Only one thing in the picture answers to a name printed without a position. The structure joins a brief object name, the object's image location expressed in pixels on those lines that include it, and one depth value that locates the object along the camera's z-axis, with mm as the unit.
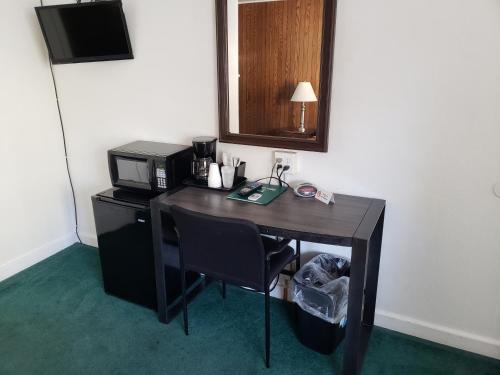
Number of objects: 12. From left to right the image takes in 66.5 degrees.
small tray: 2023
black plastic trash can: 1783
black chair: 1540
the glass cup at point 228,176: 1992
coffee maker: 2081
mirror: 1778
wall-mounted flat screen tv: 2111
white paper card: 1811
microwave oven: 2006
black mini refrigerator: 2016
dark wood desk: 1479
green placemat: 1840
